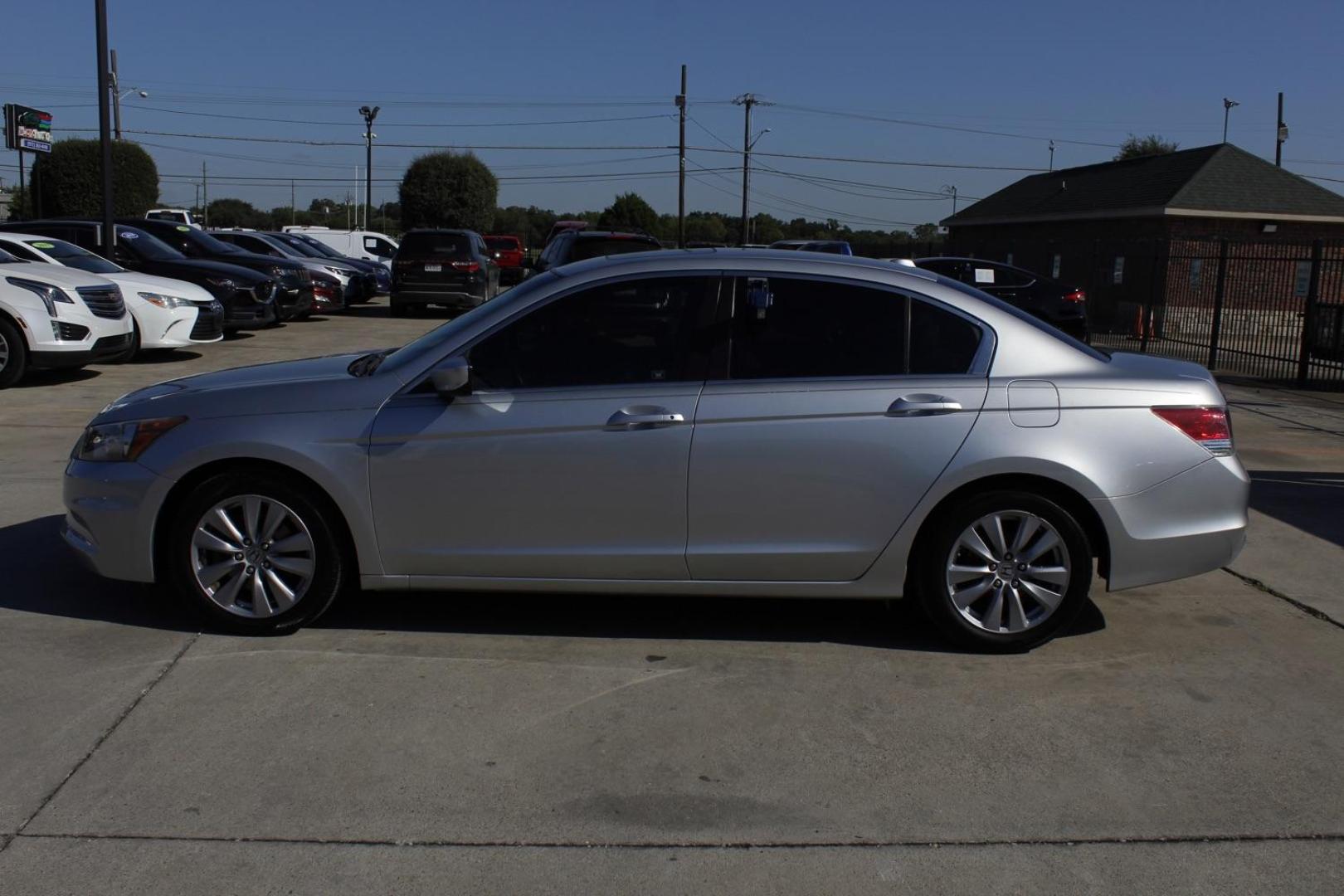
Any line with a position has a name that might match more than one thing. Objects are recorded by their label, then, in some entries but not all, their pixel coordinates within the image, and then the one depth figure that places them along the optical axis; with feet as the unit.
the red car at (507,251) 137.59
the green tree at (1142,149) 235.40
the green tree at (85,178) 135.33
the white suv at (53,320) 40.04
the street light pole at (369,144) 180.24
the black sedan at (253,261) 63.26
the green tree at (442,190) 205.57
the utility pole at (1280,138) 193.14
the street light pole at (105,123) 58.29
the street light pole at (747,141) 190.70
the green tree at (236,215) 360.48
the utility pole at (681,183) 161.63
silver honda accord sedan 16.43
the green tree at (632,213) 197.88
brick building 98.84
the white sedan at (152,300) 47.14
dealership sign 85.46
